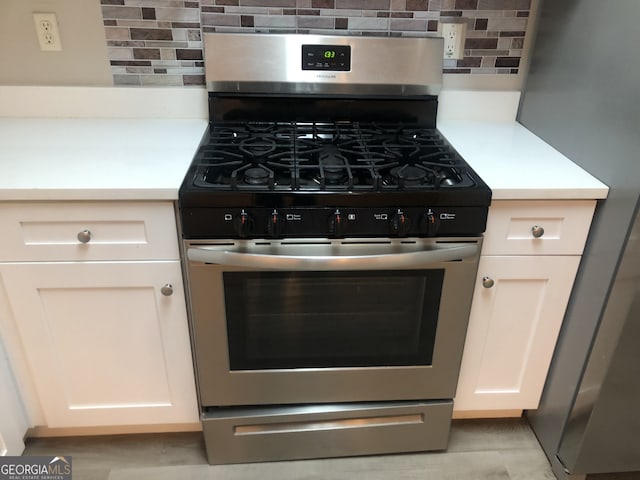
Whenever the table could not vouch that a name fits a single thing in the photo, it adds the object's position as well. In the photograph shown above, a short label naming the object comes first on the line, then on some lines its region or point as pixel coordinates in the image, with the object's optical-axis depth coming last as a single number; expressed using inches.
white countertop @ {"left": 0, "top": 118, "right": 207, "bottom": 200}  45.0
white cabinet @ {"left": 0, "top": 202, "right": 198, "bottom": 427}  47.4
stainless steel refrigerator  45.3
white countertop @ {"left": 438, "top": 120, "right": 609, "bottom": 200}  47.6
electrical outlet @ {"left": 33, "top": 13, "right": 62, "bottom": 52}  60.2
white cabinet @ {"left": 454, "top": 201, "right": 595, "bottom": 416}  50.0
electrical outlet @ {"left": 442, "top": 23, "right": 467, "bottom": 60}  62.8
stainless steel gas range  46.3
